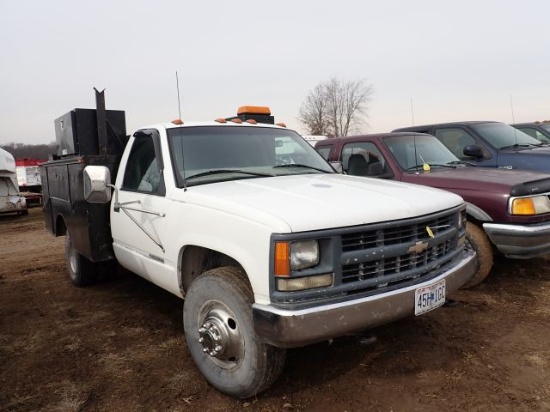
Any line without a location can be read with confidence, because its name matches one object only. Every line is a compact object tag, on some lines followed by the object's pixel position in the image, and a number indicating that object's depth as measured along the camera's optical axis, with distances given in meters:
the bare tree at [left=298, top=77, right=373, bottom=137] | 58.53
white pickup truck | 2.48
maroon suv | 4.38
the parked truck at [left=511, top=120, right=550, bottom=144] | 9.64
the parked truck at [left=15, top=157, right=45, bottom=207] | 20.61
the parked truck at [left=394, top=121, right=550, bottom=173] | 6.37
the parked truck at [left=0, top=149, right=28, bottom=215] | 14.81
